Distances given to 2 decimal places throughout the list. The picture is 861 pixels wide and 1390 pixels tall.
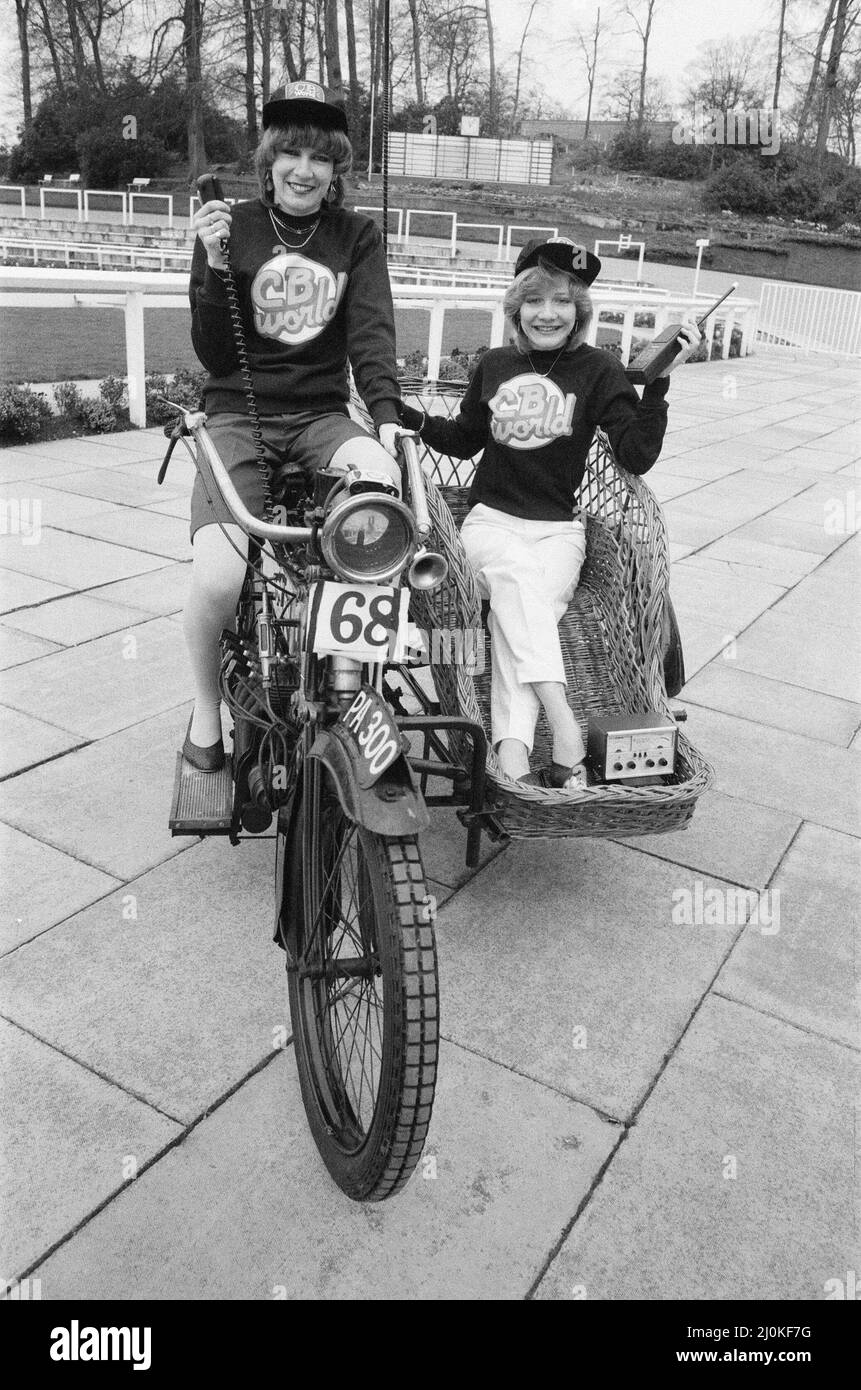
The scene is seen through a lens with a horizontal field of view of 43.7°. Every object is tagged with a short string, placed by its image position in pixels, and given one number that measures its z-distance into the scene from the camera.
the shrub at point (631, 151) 50.22
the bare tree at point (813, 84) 39.72
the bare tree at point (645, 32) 48.94
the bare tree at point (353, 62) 43.38
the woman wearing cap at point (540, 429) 3.19
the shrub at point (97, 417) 8.07
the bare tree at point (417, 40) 44.39
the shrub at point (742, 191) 41.06
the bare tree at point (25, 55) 43.22
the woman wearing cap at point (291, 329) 2.72
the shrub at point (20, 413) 7.41
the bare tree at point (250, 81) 40.23
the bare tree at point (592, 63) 53.44
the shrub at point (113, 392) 8.39
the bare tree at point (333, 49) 39.73
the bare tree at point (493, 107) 55.38
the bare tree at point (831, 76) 39.41
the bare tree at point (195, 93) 40.28
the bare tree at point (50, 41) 43.12
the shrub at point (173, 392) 8.43
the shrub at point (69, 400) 8.13
